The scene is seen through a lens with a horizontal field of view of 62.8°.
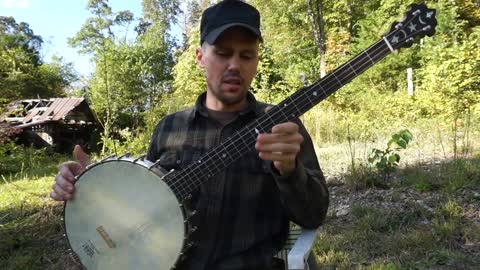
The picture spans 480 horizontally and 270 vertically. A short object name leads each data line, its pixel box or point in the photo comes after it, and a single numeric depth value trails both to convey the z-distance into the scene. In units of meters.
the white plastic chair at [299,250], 1.34
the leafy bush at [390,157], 3.64
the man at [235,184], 1.53
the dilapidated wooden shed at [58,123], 16.75
